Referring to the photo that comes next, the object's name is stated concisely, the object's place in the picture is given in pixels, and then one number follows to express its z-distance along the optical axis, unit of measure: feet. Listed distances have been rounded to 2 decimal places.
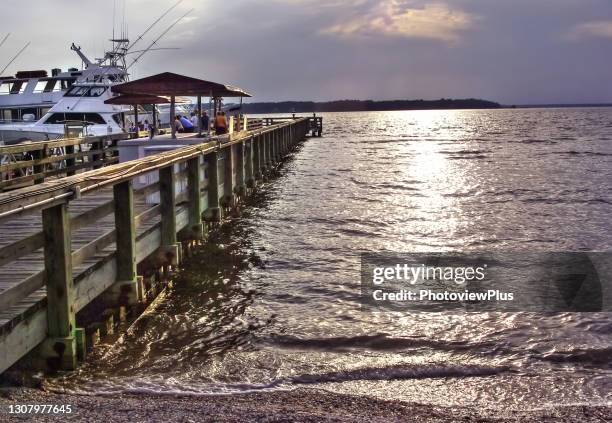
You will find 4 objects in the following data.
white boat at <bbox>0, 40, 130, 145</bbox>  99.66
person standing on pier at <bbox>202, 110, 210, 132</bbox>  70.08
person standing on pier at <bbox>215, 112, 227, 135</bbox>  61.82
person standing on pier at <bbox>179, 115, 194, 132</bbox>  72.79
